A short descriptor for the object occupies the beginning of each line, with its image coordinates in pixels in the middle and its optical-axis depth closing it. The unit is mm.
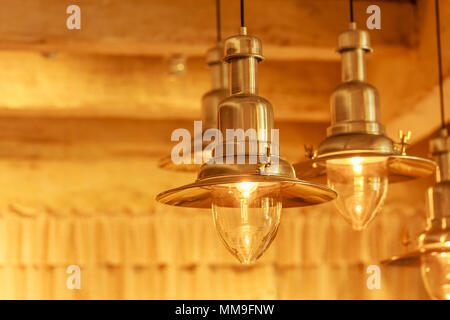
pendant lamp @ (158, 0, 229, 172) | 2505
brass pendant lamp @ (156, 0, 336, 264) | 1841
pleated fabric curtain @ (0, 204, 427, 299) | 4931
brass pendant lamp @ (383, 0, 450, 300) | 2298
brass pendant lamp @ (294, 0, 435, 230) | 2101
